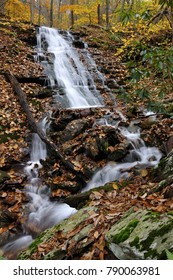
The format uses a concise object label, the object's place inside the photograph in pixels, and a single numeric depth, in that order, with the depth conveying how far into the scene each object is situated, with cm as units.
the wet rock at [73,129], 730
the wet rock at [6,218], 487
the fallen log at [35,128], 614
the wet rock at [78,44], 1466
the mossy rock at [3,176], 585
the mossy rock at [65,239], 295
